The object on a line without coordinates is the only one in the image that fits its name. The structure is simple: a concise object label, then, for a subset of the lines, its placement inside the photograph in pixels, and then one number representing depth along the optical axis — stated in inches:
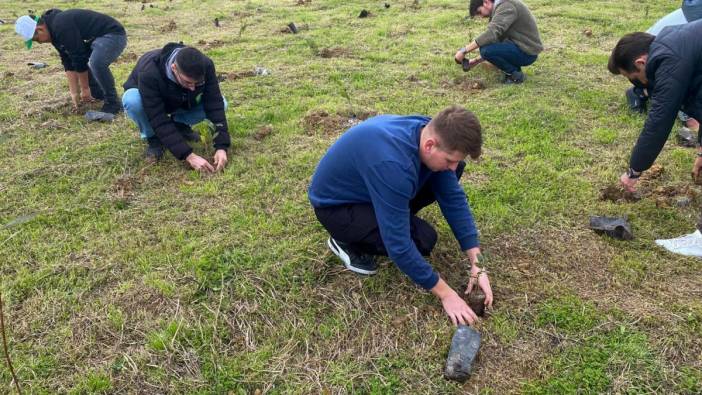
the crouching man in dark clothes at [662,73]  126.3
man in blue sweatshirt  99.9
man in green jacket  248.2
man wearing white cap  221.1
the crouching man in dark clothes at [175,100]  166.2
